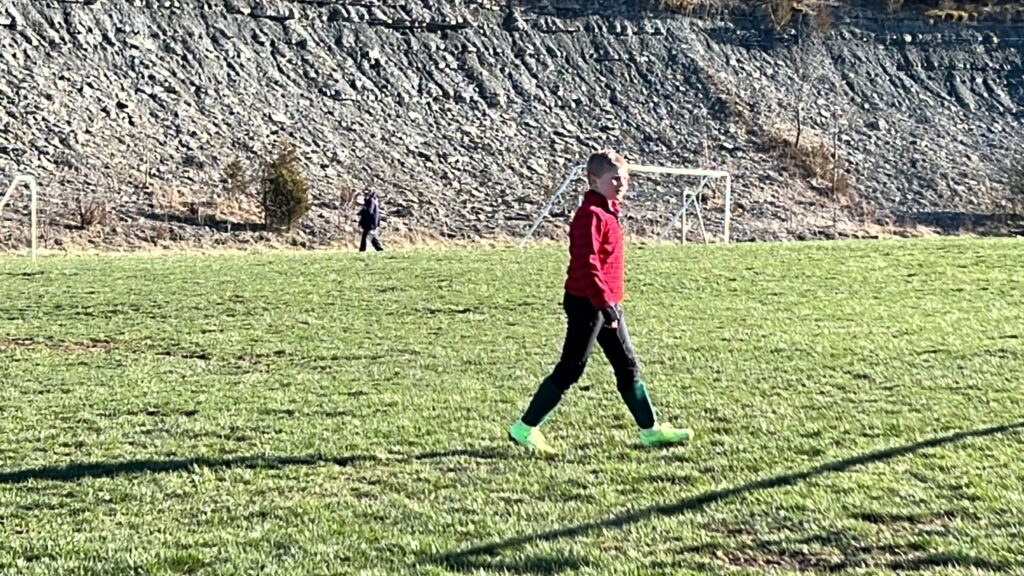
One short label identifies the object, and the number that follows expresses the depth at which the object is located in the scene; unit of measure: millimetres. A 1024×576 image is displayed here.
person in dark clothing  37031
